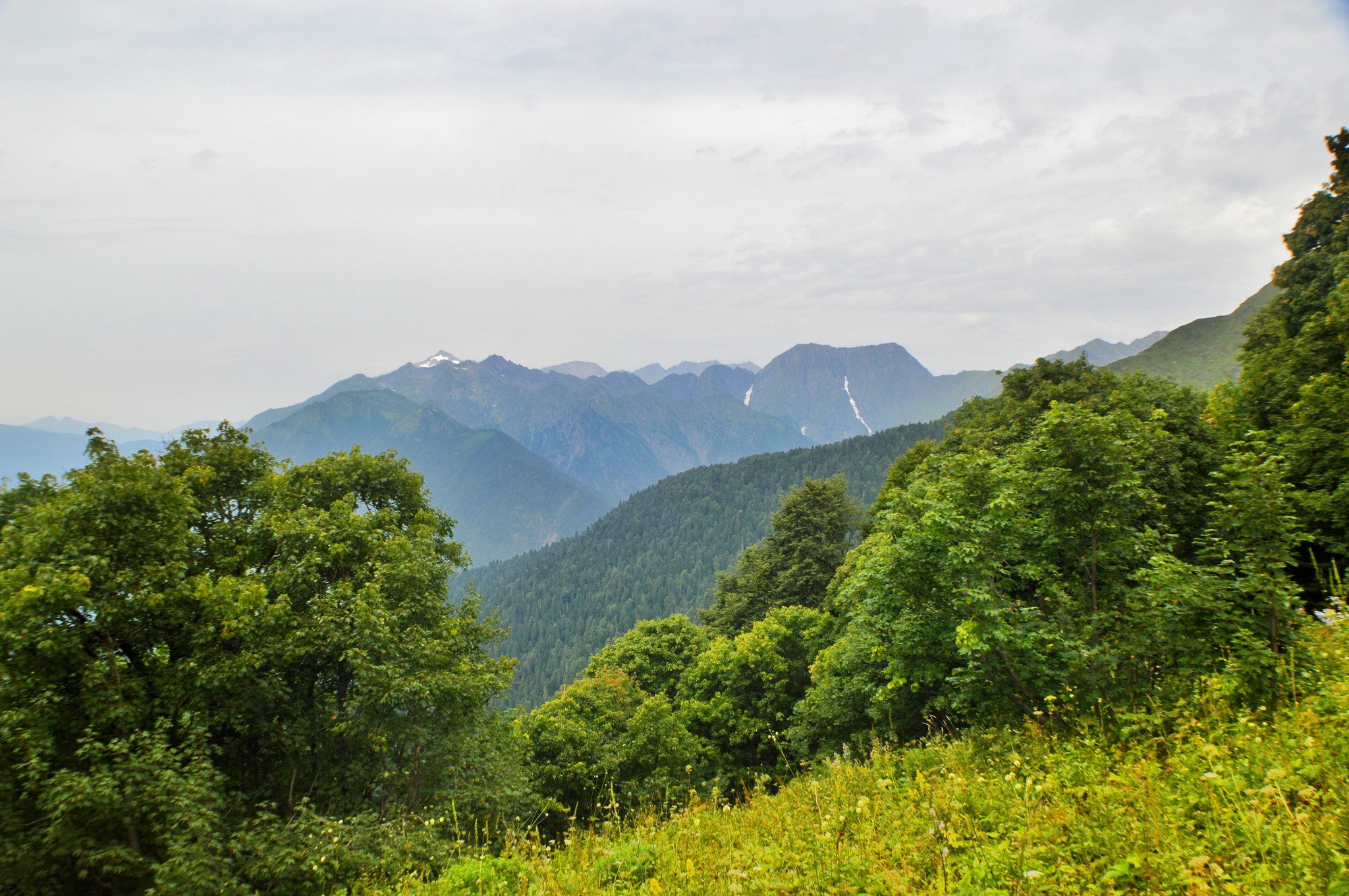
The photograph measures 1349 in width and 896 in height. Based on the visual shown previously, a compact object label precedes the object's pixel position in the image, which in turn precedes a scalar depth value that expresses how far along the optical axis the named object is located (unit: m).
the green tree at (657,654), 35.59
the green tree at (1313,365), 15.69
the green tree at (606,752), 22.95
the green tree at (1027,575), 8.70
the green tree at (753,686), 28.45
